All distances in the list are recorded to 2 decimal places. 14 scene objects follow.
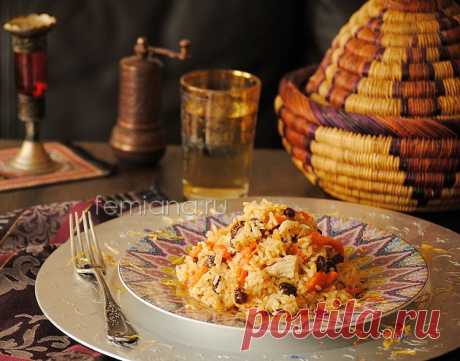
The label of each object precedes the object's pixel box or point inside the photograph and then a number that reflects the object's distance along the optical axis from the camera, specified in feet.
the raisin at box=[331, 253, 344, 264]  3.17
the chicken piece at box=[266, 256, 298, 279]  3.07
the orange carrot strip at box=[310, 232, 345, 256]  3.17
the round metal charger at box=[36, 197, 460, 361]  2.93
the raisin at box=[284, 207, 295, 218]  3.19
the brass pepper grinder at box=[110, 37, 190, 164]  4.15
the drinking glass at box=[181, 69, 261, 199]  3.85
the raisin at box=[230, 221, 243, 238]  3.18
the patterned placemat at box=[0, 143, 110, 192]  4.05
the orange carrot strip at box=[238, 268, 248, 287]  3.08
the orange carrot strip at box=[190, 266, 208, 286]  3.14
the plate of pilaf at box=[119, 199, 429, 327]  3.04
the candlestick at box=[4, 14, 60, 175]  4.05
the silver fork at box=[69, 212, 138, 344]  2.97
